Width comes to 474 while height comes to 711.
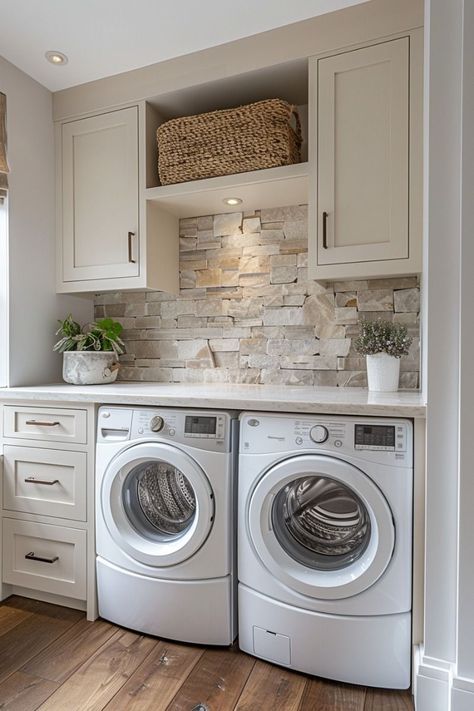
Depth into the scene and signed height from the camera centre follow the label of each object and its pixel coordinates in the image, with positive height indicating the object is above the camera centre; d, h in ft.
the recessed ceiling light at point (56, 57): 7.11 +4.47
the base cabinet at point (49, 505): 6.35 -2.22
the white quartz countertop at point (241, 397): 5.03 -0.62
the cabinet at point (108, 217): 7.58 +2.19
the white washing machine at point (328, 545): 4.85 -2.23
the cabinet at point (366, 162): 6.02 +2.48
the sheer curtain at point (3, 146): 7.21 +3.11
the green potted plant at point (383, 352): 6.40 -0.06
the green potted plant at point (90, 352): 7.66 -0.08
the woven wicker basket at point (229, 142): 6.64 +3.05
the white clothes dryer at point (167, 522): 5.55 -2.24
